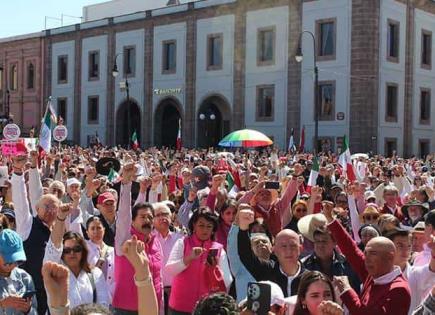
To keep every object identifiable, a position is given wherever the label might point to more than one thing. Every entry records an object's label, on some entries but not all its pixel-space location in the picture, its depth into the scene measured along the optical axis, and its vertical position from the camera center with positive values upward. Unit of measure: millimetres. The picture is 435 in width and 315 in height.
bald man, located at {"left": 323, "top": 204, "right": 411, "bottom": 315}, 4598 -896
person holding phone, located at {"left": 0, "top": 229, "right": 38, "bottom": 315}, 4748 -882
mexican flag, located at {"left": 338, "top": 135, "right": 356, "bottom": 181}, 15117 -200
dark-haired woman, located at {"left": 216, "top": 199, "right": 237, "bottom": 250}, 6988 -673
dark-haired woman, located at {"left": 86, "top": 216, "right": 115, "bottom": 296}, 6160 -919
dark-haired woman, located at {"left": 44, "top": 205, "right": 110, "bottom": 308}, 5191 -928
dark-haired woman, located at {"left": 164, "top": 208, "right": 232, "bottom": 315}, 6004 -1054
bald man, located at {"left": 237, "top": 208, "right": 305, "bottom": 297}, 5453 -873
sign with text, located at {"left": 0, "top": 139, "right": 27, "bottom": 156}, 15357 +84
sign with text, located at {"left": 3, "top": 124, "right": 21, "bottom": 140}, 17156 +439
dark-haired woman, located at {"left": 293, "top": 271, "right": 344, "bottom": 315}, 4301 -866
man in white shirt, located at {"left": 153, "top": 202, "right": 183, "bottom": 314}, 6836 -781
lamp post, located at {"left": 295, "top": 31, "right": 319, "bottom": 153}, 28238 +3862
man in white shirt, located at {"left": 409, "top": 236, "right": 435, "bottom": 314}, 5262 -968
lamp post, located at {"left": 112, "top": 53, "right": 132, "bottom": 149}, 42994 +1959
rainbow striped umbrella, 21531 +413
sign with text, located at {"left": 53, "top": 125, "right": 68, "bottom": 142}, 18531 +487
